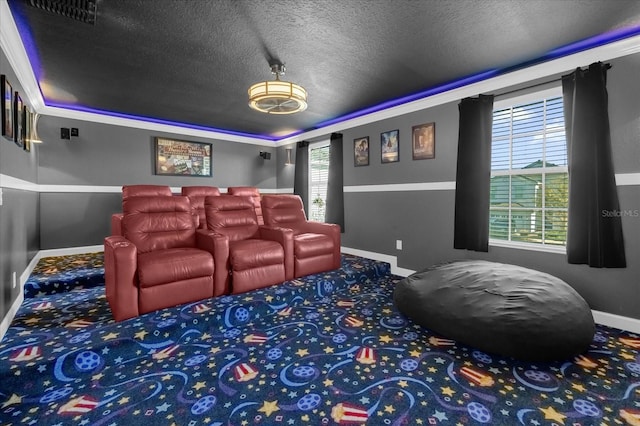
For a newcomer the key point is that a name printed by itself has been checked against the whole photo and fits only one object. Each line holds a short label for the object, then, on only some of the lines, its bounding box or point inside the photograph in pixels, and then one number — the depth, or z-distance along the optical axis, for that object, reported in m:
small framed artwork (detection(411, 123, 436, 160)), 3.80
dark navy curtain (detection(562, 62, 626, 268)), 2.52
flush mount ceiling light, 2.70
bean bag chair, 1.89
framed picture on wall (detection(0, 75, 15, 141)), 2.19
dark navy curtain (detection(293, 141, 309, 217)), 5.97
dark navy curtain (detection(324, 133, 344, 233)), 5.07
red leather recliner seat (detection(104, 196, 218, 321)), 2.29
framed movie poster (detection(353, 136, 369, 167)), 4.70
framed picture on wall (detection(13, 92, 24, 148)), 2.62
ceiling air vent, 1.97
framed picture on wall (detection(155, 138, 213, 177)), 5.30
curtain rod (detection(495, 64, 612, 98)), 2.83
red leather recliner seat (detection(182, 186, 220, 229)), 3.92
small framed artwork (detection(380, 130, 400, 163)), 4.25
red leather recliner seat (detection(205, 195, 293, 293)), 2.87
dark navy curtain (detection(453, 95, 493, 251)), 3.26
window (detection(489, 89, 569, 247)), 2.90
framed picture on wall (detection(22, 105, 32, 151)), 3.05
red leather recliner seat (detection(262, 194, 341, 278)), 3.45
